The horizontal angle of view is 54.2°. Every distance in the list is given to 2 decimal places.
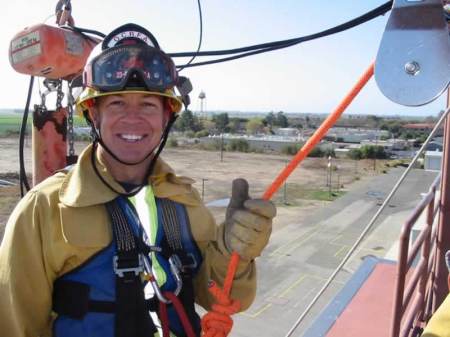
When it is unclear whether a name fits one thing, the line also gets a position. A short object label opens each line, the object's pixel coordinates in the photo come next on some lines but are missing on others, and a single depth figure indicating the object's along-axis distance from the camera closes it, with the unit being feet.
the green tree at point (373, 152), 208.33
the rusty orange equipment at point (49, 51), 8.24
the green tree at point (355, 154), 211.41
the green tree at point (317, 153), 219.20
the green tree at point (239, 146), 242.58
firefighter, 5.88
